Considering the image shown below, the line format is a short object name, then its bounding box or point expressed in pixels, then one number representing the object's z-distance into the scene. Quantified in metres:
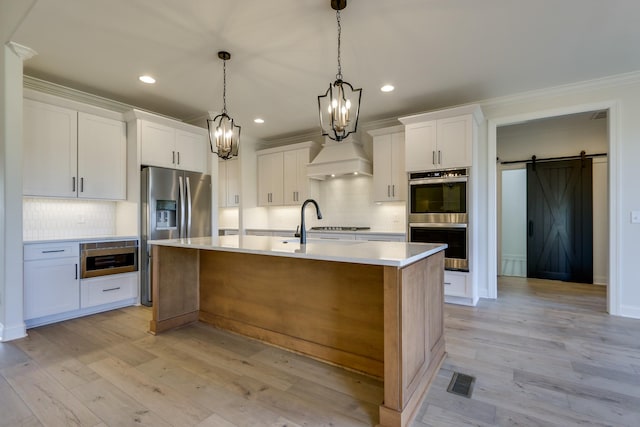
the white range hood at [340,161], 4.94
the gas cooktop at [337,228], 5.23
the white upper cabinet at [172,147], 4.10
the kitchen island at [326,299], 1.69
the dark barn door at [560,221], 5.16
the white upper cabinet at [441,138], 3.98
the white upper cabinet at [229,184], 6.09
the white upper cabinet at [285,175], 5.64
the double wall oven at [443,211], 3.99
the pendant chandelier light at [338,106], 2.29
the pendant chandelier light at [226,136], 2.98
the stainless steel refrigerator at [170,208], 3.99
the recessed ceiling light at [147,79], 3.55
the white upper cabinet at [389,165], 4.68
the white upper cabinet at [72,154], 3.32
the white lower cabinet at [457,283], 3.99
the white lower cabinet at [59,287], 3.13
